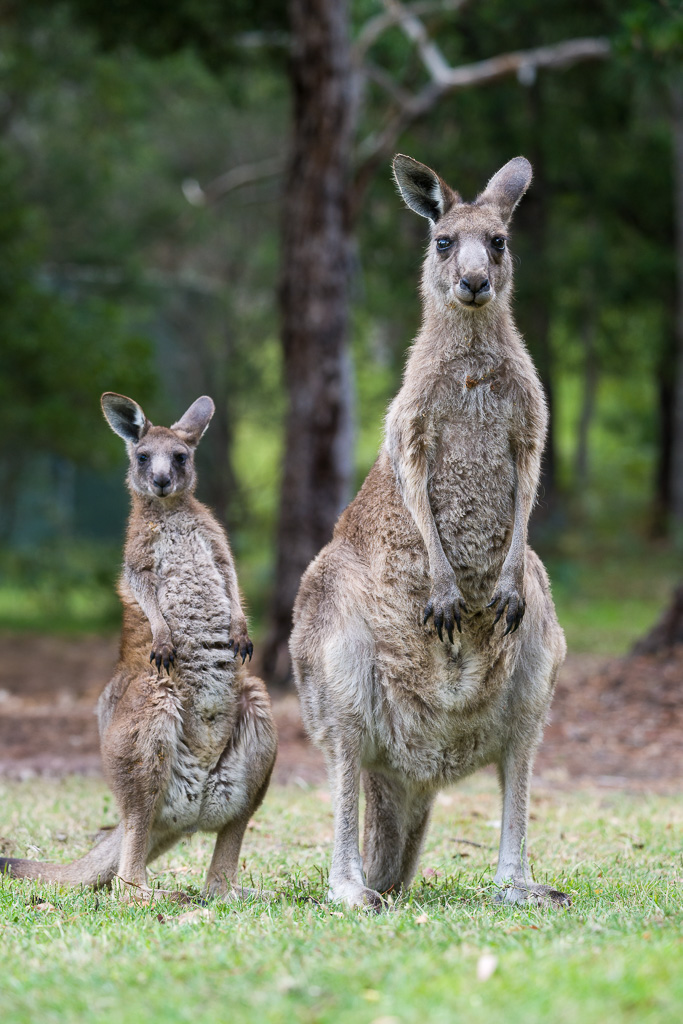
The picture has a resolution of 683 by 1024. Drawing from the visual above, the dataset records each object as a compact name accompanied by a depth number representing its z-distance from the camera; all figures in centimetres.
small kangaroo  755
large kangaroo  747
